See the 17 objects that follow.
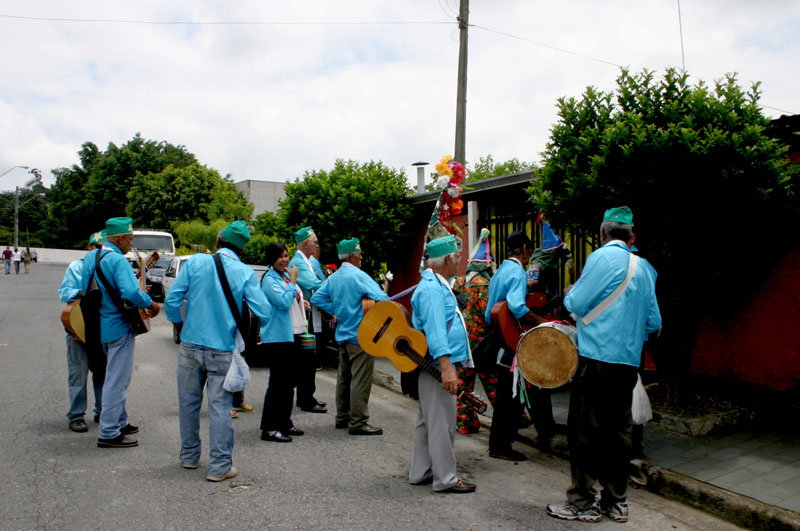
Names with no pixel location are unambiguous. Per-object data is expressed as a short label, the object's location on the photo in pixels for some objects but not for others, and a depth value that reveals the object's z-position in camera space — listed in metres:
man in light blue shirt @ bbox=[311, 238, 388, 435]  5.81
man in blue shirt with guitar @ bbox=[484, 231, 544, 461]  5.06
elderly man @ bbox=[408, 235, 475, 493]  4.11
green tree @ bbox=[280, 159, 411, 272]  10.88
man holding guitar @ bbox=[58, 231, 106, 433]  5.64
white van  23.61
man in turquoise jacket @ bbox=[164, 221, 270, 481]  4.50
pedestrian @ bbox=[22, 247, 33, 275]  37.01
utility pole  11.06
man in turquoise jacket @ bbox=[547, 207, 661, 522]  3.81
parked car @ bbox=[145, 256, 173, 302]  18.75
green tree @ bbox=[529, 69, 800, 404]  4.93
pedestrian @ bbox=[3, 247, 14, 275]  37.47
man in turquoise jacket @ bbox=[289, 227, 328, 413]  6.59
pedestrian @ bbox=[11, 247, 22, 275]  36.29
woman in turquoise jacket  5.55
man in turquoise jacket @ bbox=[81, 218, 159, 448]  5.14
